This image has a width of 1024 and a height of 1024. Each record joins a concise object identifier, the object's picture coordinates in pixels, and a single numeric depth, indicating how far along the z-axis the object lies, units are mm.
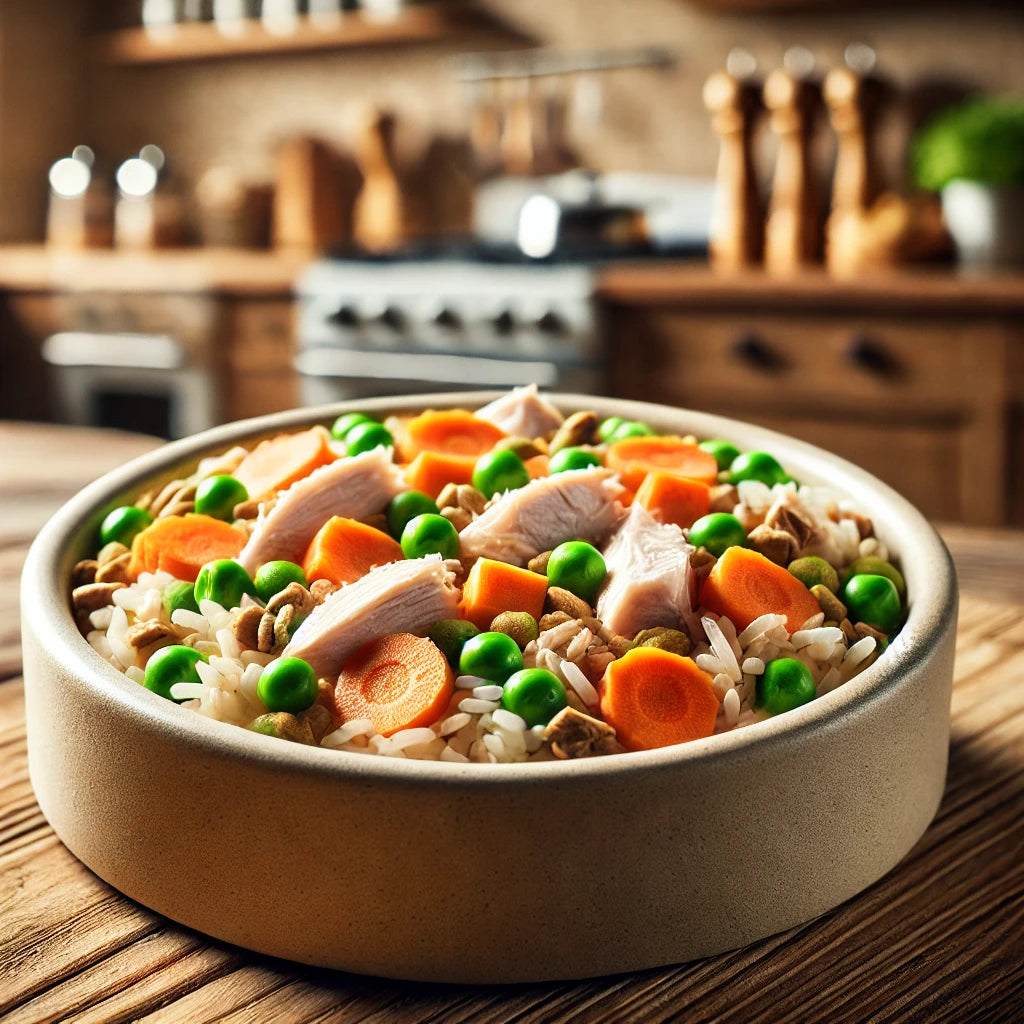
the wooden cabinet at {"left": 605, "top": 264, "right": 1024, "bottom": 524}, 1302
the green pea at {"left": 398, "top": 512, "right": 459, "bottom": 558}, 580
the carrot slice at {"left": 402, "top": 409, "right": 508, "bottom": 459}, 631
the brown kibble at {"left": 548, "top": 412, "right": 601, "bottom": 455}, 640
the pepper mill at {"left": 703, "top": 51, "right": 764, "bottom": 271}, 1590
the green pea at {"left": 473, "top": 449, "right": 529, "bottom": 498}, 608
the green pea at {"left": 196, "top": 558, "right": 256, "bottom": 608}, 576
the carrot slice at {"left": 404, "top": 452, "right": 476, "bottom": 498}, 613
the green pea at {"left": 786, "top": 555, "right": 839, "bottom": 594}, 583
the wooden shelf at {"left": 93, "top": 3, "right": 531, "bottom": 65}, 1838
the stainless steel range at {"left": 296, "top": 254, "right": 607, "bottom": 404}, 1441
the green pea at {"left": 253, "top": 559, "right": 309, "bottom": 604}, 575
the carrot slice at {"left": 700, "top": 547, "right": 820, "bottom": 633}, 569
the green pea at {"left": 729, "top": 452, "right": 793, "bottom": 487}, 625
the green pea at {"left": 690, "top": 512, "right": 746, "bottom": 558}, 587
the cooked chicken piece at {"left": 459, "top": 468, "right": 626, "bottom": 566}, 584
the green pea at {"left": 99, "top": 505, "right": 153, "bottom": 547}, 605
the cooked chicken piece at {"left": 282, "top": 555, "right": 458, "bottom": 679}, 553
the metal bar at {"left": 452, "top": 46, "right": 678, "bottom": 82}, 1806
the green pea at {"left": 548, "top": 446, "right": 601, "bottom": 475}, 615
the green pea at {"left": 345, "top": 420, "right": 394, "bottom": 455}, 637
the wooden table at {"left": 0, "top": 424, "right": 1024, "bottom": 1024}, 515
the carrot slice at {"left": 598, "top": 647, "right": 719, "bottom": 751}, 538
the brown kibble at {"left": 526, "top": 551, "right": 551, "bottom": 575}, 579
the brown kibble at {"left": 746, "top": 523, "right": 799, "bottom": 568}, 583
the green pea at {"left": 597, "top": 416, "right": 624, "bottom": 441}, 650
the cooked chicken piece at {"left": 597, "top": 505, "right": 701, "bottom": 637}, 563
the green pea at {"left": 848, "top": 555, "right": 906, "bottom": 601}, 587
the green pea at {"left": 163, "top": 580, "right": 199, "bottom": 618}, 578
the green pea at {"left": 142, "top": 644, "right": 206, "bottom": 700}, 552
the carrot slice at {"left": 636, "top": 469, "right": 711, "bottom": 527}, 602
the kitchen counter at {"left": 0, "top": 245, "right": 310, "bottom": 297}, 1639
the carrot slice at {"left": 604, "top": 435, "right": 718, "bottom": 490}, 621
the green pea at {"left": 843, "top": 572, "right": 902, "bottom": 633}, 574
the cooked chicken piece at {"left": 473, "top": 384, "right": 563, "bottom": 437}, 647
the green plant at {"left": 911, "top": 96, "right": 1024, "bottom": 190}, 1388
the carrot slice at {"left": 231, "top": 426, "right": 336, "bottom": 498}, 616
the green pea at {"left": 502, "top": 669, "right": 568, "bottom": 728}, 538
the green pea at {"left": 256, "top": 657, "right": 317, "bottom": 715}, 541
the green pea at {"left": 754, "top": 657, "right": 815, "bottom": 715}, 551
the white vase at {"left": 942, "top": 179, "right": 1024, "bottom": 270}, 1393
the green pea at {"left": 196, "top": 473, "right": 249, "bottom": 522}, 608
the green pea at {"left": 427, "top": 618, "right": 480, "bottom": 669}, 558
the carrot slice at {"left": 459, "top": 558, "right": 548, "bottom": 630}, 567
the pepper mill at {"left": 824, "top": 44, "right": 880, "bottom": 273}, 1524
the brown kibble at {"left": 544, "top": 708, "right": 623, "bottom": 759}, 532
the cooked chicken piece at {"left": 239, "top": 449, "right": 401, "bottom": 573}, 587
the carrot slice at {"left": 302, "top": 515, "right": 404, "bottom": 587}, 579
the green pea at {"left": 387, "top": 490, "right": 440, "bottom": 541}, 596
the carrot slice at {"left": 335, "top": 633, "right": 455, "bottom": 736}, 542
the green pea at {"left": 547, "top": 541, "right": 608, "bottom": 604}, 574
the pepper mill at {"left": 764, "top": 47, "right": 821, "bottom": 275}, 1557
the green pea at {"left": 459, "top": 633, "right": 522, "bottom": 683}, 549
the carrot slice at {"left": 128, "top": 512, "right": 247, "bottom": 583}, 593
